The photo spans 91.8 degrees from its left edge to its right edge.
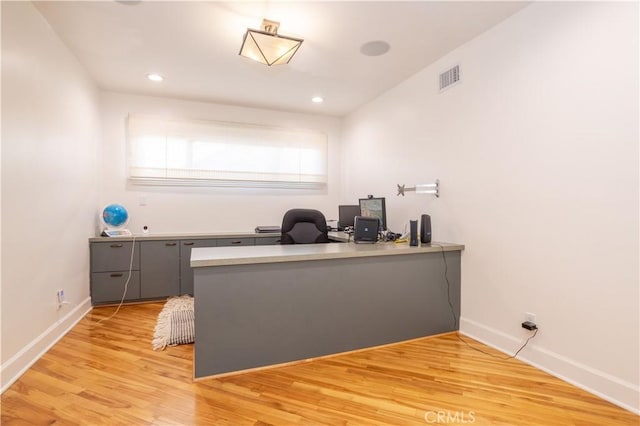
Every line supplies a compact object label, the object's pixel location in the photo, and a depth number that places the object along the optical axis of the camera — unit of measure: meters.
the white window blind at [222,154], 4.12
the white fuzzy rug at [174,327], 2.62
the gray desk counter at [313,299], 2.05
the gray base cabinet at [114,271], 3.54
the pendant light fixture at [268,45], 2.28
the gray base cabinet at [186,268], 3.86
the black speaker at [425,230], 2.82
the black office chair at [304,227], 3.35
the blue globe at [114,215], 3.69
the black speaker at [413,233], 2.80
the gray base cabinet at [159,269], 3.73
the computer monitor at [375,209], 3.42
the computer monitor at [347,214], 4.10
